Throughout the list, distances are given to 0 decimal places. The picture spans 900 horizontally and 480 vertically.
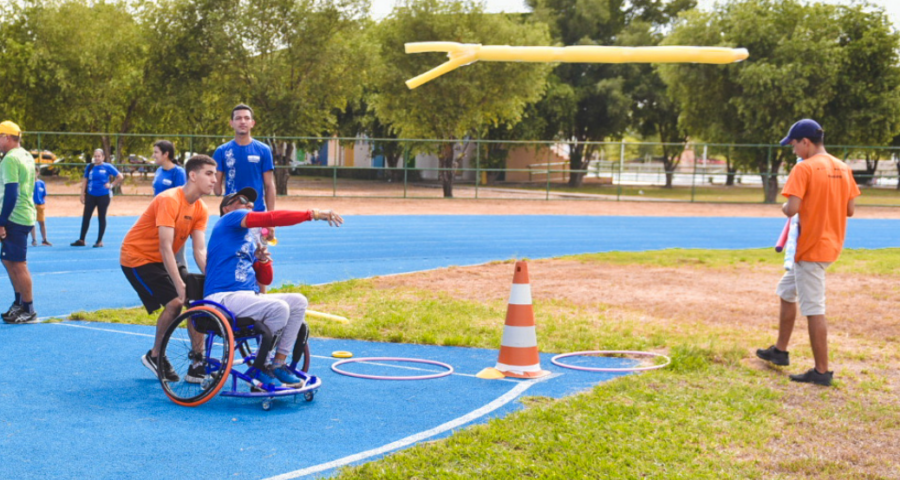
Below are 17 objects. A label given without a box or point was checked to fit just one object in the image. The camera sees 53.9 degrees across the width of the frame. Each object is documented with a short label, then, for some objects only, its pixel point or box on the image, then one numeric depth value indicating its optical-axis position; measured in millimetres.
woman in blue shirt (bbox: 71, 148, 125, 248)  15922
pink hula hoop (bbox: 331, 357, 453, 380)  6855
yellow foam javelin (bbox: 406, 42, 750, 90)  5836
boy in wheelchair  5879
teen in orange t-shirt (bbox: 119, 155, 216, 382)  6336
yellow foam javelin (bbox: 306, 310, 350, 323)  8852
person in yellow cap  8570
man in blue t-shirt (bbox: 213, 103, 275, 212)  8523
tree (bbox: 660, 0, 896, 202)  35312
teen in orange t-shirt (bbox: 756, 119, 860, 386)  6859
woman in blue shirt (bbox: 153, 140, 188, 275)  9977
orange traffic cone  7023
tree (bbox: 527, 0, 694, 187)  50125
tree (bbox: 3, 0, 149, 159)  33500
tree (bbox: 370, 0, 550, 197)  35562
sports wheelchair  5777
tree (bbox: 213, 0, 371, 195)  32469
